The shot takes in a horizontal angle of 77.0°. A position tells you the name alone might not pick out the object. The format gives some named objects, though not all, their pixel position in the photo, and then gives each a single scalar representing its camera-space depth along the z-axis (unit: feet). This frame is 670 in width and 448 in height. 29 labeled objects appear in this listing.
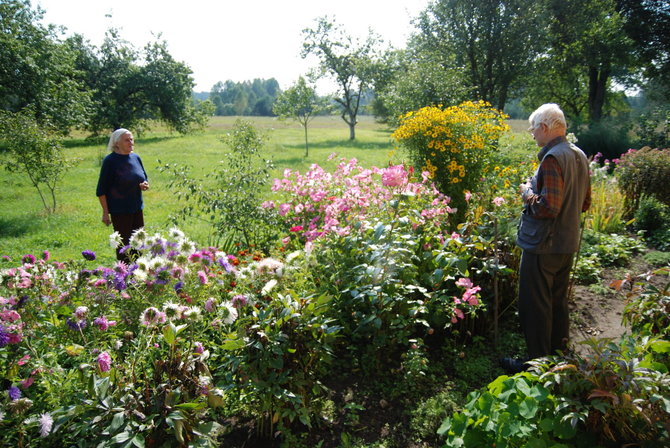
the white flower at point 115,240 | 8.97
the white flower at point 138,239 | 8.64
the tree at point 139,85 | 82.43
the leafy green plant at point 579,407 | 5.16
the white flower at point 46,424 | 5.53
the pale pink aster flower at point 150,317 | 6.46
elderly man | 8.29
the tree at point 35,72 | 44.70
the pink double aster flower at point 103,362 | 5.91
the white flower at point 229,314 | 6.81
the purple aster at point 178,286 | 7.88
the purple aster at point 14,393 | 5.91
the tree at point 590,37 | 59.41
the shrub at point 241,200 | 16.92
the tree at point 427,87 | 44.62
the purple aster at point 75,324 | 7.49
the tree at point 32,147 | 26.03
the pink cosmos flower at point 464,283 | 9.02
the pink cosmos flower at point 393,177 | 9.91
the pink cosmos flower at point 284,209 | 14.39
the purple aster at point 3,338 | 6.56
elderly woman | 14.20
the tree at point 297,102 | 85.71
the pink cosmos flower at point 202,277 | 8.02
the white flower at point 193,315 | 6.88
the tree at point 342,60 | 105.40
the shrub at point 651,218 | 19.88
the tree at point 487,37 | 56.49
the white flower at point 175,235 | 8.86
